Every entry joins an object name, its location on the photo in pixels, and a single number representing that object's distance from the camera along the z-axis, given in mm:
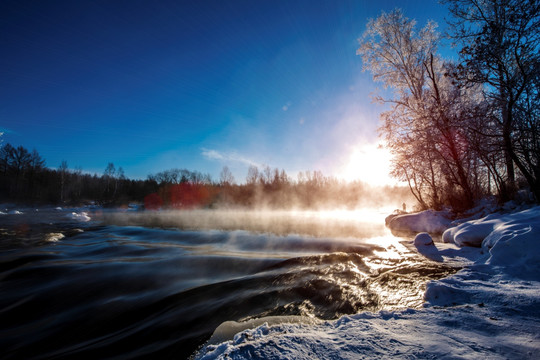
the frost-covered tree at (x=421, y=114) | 8883
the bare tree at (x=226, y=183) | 61594
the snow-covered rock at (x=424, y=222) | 9438
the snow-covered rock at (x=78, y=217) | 18453
